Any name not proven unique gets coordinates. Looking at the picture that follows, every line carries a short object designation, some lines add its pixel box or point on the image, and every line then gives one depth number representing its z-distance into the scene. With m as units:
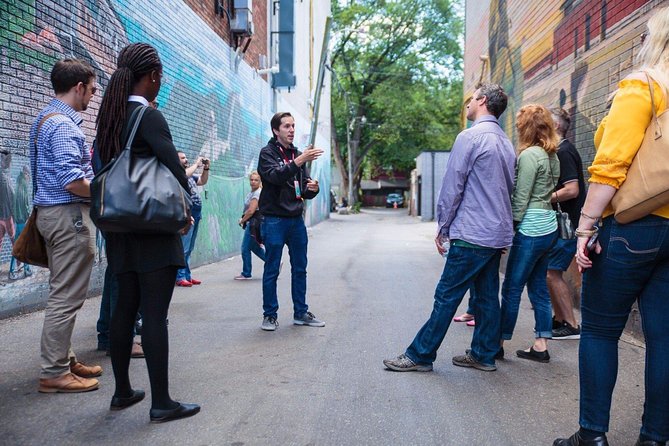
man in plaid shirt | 3.35
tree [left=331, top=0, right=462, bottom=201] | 38.31
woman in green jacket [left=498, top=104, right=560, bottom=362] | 4.22
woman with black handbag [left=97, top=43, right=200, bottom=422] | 2.92
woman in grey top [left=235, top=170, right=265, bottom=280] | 8.27
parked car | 65.31
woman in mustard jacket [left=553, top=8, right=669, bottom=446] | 2.44
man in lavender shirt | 3.82
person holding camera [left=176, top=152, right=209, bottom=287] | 7.30
